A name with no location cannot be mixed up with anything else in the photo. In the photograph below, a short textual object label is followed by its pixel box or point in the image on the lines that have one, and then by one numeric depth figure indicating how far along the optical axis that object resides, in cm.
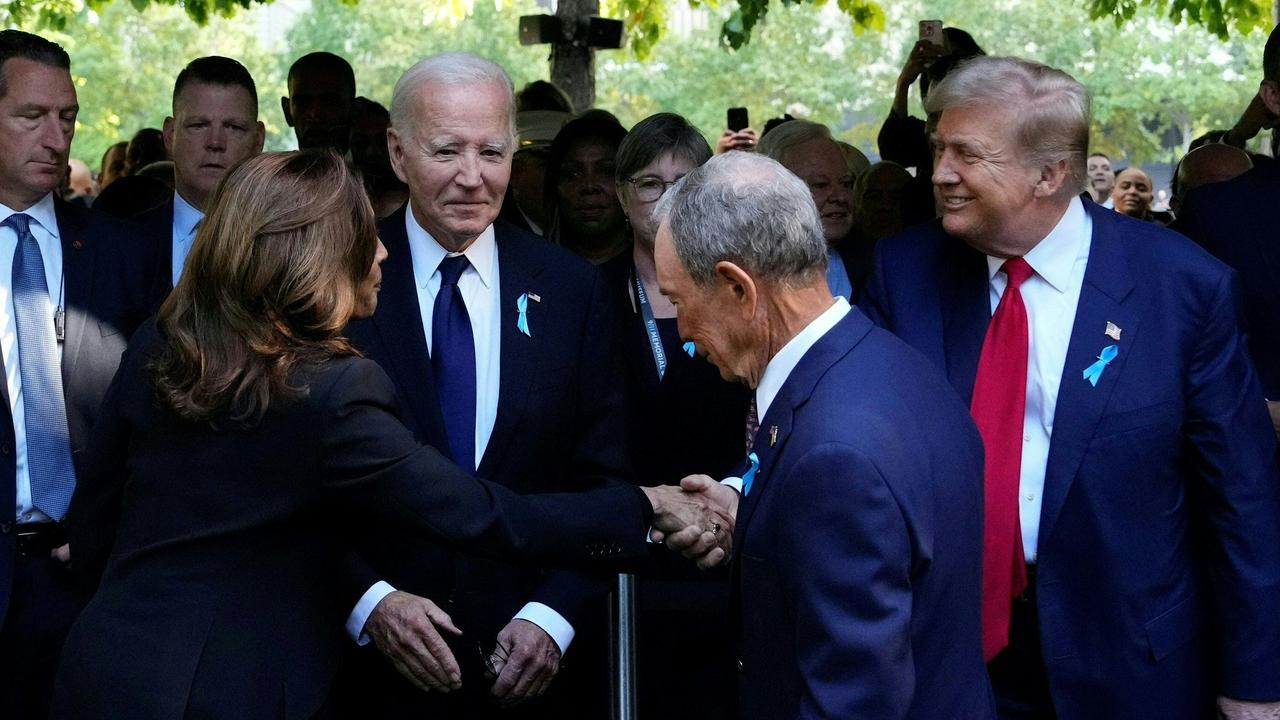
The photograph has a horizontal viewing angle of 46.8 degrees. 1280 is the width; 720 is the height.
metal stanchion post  371
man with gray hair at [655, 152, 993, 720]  234
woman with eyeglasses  426
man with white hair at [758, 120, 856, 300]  552
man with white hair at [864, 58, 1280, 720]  327
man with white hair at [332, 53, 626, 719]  349
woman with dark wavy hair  271
